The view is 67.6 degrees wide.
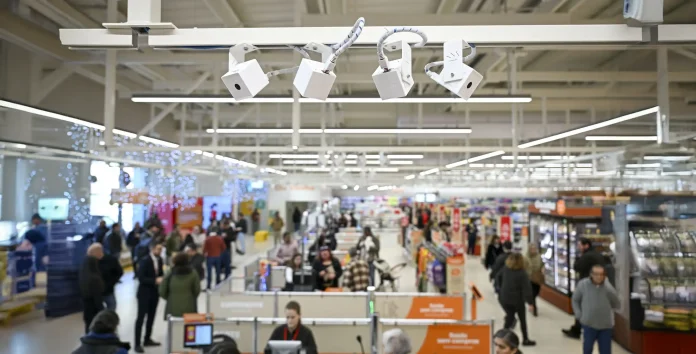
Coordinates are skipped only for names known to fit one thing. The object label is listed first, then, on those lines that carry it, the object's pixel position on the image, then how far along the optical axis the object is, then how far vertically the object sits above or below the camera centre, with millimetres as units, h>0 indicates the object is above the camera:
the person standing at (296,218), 24844 -1075
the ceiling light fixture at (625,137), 8922 +1056
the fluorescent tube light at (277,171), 18758 +937
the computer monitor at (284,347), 3785 -1100
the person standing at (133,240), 13531 -1192
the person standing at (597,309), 5957 -1281
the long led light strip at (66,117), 5166 +911
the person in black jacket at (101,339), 3992 -1107
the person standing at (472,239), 19312 -1548
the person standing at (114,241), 11469 -1034
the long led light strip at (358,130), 7466 +983
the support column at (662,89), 6457 +1396
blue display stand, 9281 -1396
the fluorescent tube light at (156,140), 8631 +932
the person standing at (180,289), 6836 -1229
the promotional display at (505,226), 17922 -983
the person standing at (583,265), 7895 -1041
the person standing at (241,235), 18734 -1442
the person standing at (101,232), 12078 -870
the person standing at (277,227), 19572 -1172
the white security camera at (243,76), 2531 +590
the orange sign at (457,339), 5078 -1391
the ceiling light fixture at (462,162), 12335 +948
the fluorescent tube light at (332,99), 5730 +1102
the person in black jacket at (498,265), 8392 -1207
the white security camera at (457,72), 2477 +603
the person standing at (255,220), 25406 -1200
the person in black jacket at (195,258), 9135 -1125
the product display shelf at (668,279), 6957 -1091
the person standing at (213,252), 11844 -1290
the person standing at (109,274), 7246 -1114
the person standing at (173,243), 12906 -1208
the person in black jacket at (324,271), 8789 -1263
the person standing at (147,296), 7191 -1406
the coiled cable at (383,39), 2252 +685
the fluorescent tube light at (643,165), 9414 +661
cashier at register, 4535 -1192
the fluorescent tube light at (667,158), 7495 +650
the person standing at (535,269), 9484 -1318
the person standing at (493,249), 12266 -1239
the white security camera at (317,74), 2455 +582
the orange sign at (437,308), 6414 -1376
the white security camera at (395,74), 2441 +579
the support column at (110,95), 6129 +1219
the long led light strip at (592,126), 6137 +972
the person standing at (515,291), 7574 -1363
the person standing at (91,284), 6965 -1195
